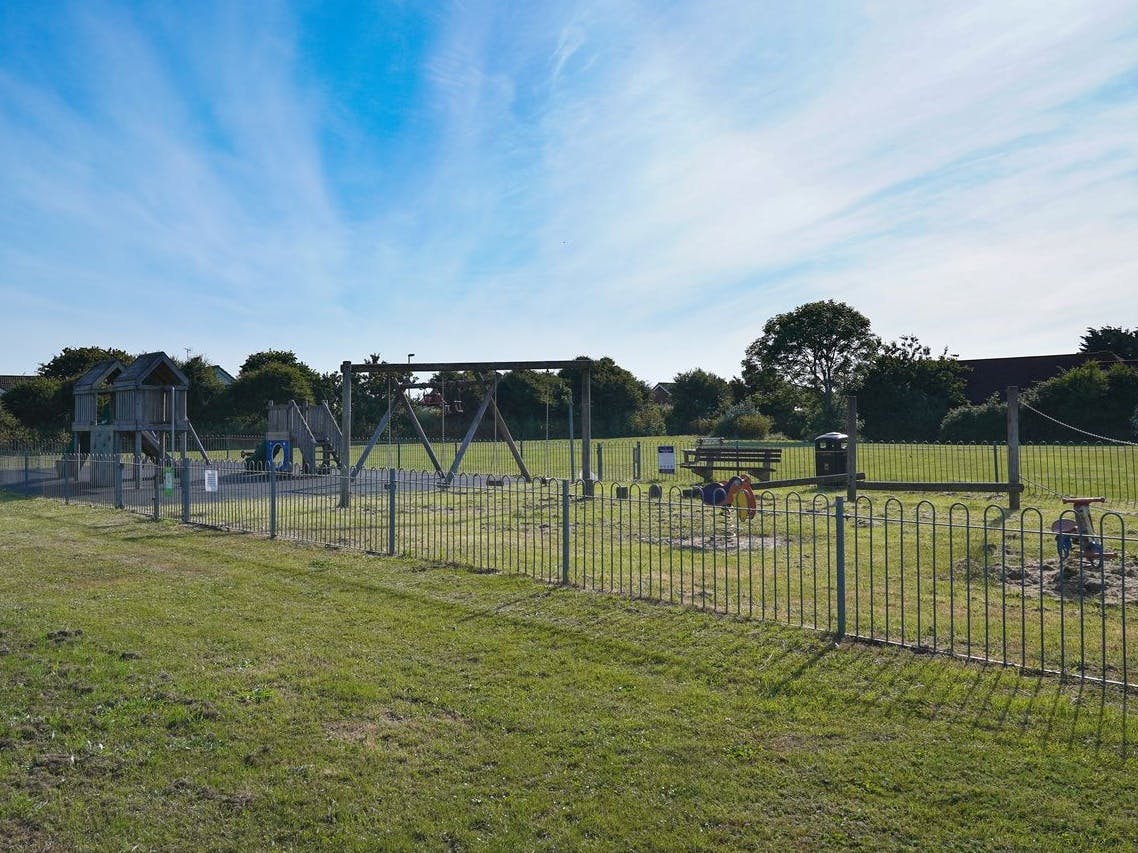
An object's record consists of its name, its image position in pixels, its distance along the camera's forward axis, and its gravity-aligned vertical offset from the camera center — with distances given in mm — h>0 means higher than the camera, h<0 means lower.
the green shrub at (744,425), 46469 +928
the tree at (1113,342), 53875 +6761
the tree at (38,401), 42031 +2528
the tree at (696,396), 67625 +4014
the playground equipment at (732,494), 13887 -989
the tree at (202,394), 51844 +3480
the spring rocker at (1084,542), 8952 -1337
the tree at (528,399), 58812 +3381
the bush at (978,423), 37616 +738
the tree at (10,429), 36409 +921
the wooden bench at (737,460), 21672 -556
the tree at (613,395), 62344 +3898
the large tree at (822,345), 59125 +7311
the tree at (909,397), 45469 +2540
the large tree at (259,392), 50812 +3533
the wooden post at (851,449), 17188 -217
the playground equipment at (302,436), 26156 +305
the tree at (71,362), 49781 +5520
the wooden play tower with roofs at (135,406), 23125 +1272
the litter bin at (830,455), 21016 -421
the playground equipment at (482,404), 18312 +1193
